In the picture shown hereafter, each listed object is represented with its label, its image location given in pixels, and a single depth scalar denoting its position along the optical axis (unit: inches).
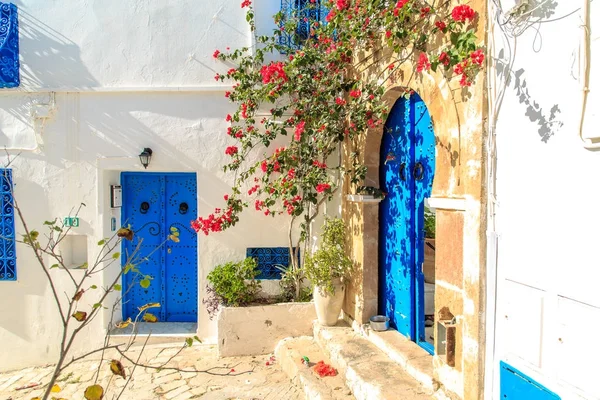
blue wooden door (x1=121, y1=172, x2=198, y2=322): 251.1
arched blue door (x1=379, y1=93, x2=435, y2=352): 168.6
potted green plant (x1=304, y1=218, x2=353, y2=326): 202.1
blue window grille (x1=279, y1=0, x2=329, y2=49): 229.1
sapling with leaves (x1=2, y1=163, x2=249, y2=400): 232.5
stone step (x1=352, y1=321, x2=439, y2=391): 146.7
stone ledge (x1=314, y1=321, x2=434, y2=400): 142.6
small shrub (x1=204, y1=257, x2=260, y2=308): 221.8
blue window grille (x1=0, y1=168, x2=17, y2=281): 236.5
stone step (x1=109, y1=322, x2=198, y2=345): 233.5
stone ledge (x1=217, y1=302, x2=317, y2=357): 217.9
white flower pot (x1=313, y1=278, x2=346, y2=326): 203.6
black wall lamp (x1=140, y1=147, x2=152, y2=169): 231.8
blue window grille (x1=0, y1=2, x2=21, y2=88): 235.6
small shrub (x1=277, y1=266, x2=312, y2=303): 227.1
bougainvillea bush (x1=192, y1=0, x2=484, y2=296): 145.6
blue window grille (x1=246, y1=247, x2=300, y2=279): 240.8
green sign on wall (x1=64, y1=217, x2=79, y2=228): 234.8
